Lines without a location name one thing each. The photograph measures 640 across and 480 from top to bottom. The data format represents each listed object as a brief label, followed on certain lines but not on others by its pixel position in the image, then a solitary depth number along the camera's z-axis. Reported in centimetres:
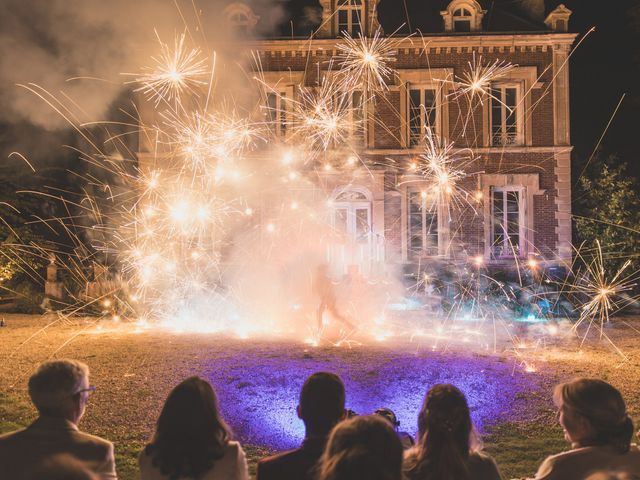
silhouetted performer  1052
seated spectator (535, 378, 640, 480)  227
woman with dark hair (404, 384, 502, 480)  219
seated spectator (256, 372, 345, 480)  231
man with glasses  223
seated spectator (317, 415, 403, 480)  171
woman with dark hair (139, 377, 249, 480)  229
